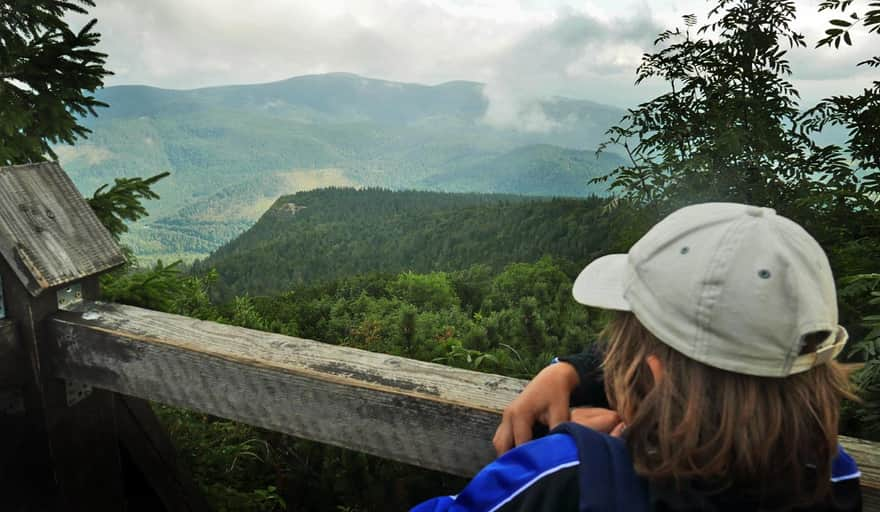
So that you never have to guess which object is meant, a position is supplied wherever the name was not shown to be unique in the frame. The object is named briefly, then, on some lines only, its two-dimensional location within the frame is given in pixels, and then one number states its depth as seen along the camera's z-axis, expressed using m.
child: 0.76
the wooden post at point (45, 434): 1.43
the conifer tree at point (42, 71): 3.87
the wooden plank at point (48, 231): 1.37
